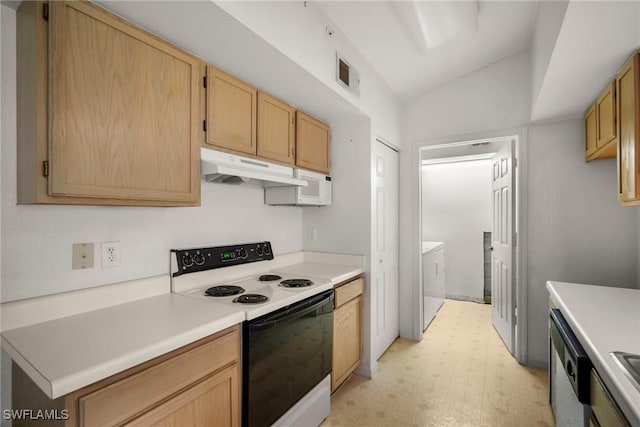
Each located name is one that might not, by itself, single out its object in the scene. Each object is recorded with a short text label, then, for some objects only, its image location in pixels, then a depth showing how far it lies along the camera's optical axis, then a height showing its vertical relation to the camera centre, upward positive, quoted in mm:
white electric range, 1440 -586
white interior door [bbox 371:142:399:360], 2662 -354
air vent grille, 2045 +1002
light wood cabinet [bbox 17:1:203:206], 1037 +417
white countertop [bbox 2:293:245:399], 859 -427
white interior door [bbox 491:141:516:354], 2816 -296
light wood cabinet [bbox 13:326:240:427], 889 -598
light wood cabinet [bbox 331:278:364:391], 2145 -864
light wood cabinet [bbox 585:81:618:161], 1742 +581
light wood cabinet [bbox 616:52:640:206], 1443 +426
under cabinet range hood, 1559 +267
